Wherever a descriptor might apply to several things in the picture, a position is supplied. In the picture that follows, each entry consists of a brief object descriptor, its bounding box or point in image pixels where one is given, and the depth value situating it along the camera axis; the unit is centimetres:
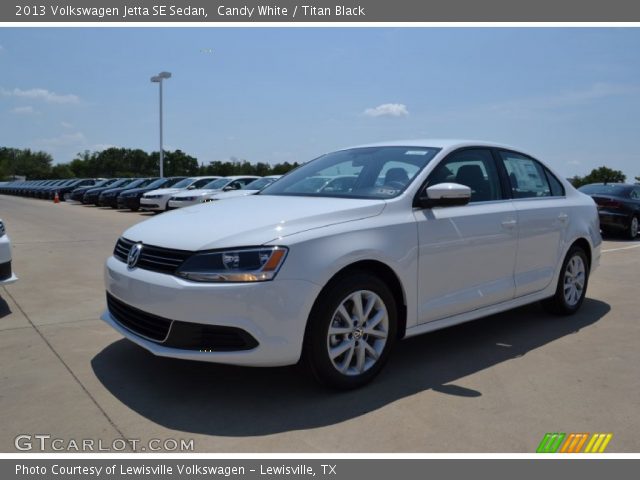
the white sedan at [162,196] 2150
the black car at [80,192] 3216
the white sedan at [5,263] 533
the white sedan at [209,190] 1956
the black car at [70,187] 3853
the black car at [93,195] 2841
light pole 4019
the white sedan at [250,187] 1699
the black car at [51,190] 4012
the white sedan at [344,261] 326
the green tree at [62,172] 9858
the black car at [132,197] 2352
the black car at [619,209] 1352
